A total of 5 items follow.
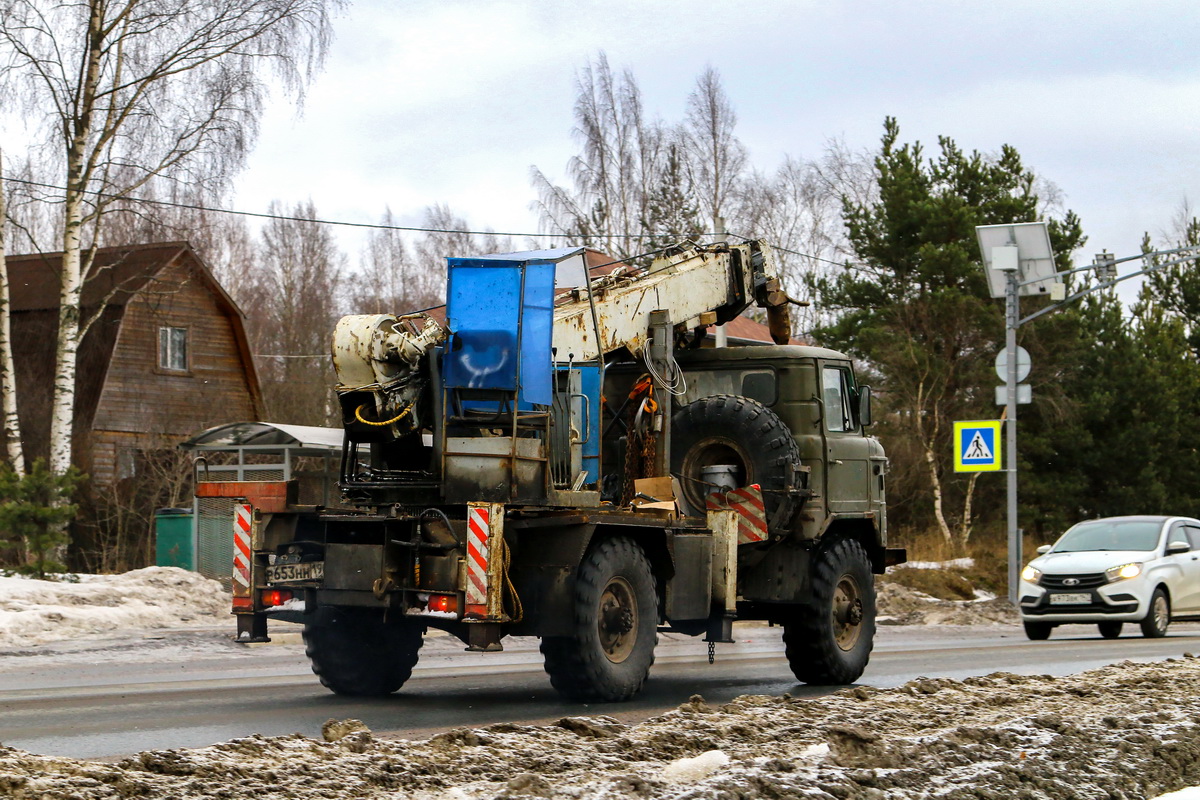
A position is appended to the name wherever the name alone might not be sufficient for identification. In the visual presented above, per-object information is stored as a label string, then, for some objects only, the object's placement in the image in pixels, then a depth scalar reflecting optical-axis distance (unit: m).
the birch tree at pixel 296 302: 59.84
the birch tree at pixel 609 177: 51.16
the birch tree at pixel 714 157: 53.31
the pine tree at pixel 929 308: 40.22
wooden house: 35.03
